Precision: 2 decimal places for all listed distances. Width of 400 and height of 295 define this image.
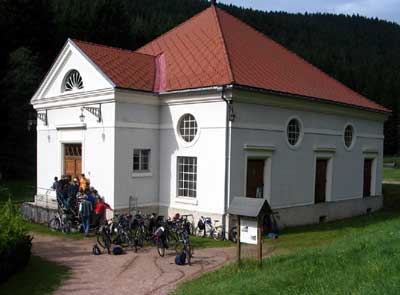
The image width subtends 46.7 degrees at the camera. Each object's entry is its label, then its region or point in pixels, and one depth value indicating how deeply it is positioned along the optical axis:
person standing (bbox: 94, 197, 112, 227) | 16.14
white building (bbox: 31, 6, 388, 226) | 16.50
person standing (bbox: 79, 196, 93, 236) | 16.22
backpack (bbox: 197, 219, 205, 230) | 16.22
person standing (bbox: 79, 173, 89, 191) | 17.53
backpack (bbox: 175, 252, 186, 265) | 12.30
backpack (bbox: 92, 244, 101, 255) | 13.53
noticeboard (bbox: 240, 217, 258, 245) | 10.56
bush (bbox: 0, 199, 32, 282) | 10.60
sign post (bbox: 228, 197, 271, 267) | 10.41
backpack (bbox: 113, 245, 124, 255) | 13.45
